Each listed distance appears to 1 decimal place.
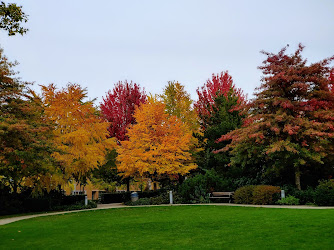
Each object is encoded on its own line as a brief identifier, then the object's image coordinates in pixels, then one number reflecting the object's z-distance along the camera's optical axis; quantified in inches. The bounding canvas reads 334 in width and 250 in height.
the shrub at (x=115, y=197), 1261.1
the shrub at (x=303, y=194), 743.1
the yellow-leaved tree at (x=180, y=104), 1352.1
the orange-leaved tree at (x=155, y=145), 1007.0
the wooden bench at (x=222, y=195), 933.2
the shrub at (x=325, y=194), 680.4
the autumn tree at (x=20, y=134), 697.6
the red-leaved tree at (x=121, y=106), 1536.7
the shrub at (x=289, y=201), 755.4
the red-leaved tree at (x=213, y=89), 1462.1
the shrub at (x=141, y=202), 1026.1
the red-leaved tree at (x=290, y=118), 765.3
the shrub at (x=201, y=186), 976.3
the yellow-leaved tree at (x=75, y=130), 908.0
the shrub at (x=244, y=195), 837.8
